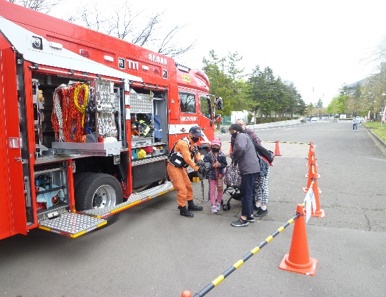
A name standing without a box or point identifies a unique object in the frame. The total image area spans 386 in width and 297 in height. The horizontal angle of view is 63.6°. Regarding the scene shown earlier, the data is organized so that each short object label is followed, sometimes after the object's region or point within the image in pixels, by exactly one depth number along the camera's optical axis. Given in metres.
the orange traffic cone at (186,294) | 1.72
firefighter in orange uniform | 5.52
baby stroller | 5.61
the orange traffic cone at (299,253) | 3.58
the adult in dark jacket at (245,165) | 4.99
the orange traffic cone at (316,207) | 5.62
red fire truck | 3.77
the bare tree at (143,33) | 16.05
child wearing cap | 5.79
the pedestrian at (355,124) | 34.81
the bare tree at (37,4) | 12.43
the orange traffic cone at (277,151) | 14.06
